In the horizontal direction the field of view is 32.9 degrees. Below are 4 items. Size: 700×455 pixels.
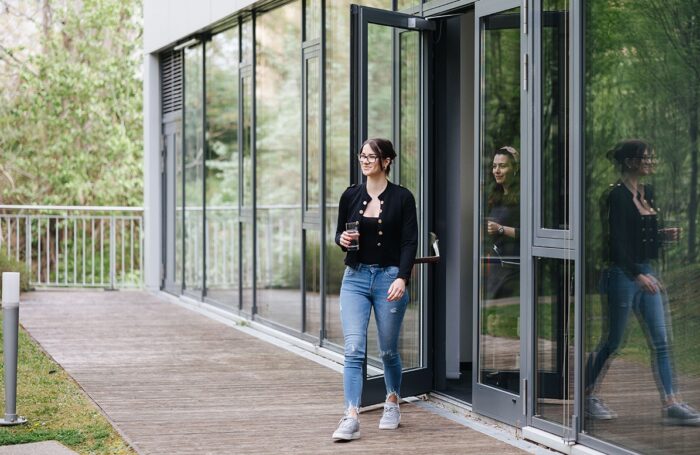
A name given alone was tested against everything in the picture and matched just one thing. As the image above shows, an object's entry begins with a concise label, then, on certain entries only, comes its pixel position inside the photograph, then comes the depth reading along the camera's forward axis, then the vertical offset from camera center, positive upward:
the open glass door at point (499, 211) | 6.64 +0.03
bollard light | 6.79 -0.72
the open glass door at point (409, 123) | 7.63 +0.61
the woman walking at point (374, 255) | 6.46 -0.21
